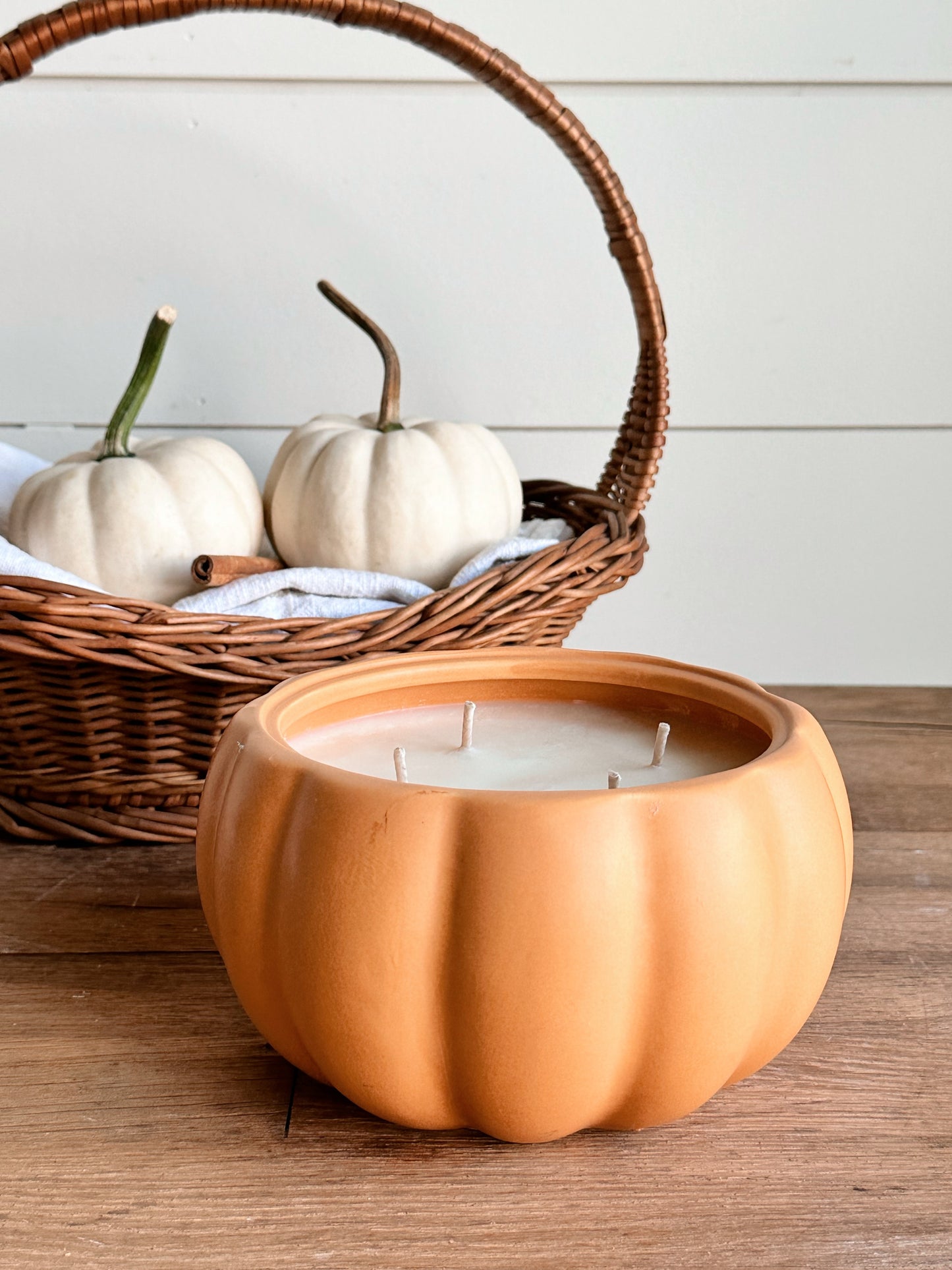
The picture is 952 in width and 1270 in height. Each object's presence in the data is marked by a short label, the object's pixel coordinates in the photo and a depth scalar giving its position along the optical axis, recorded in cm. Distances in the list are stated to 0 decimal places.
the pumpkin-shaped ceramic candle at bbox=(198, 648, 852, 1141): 28
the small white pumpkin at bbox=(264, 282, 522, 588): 64
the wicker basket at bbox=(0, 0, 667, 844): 50
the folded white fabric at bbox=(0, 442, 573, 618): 56
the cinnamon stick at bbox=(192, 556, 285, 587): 58
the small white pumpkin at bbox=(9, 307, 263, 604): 60
